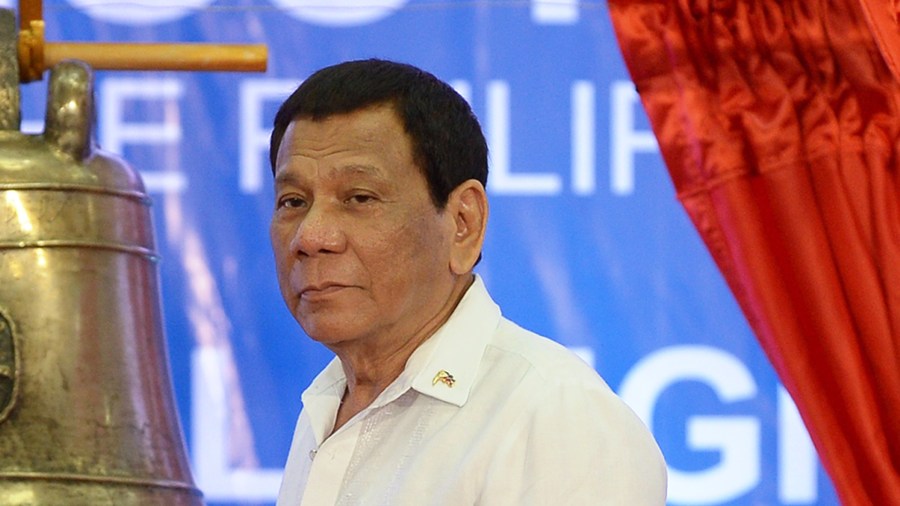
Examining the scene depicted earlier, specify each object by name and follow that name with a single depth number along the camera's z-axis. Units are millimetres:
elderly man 4470
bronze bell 4704
